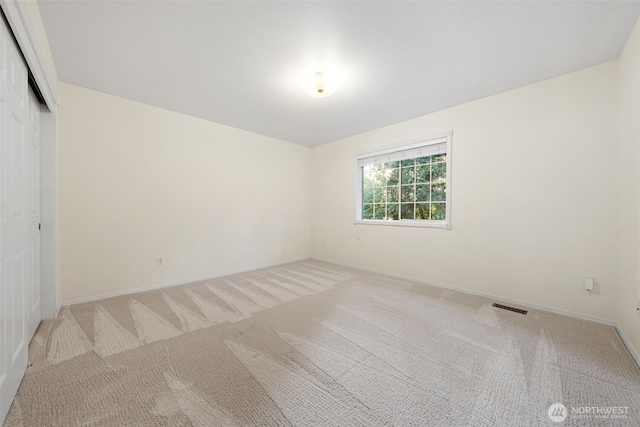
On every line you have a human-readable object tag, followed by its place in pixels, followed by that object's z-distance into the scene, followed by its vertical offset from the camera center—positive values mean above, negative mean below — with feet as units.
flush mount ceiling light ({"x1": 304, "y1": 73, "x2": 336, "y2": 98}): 7.73 +4.30
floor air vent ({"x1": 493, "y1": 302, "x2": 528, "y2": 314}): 8.24 -3.44
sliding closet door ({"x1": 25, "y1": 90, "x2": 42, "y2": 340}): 6.23 -0.43
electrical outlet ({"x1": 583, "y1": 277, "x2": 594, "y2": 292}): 7.49 -2.27
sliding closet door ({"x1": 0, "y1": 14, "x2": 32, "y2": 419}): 4.04 -0.14
